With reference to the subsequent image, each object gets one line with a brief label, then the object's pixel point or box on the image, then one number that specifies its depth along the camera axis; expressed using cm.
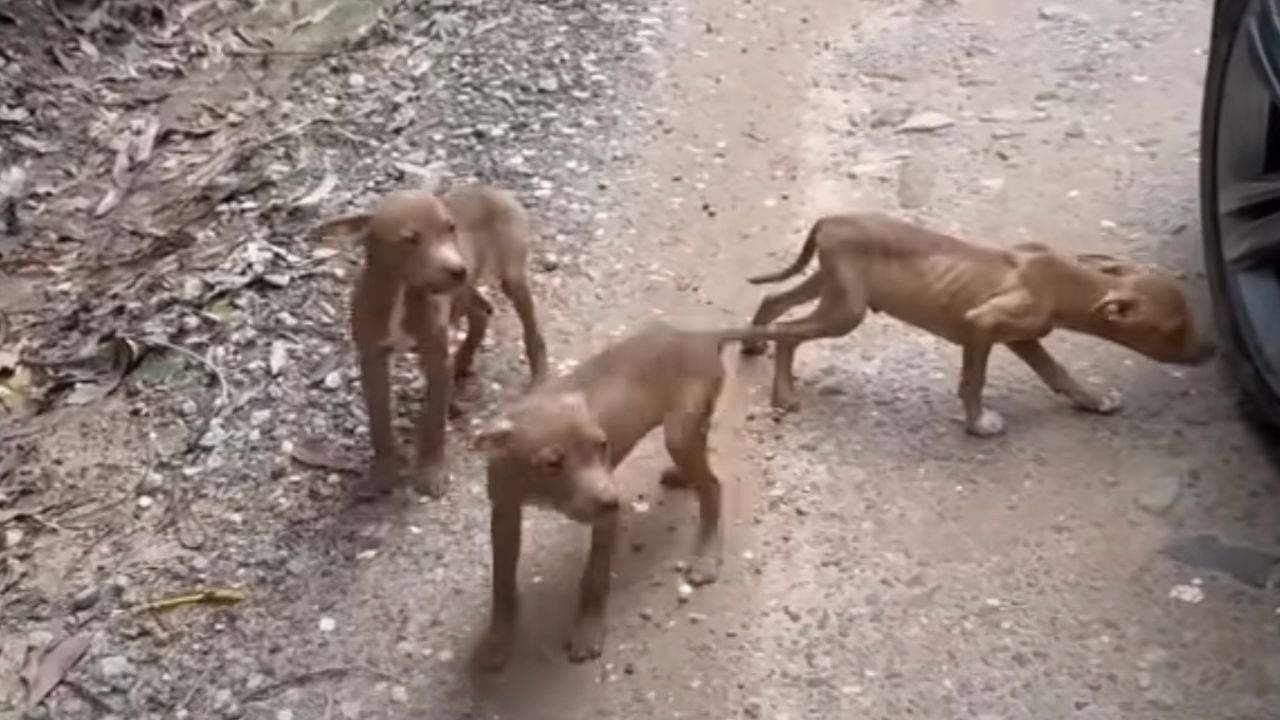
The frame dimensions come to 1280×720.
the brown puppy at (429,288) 331
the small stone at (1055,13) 491
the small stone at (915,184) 418
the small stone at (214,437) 368
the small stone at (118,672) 318
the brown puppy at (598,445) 292
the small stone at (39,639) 328
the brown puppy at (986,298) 345
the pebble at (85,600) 336
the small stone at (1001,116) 449
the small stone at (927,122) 448
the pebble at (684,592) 323
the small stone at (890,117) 450
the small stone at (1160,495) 331
